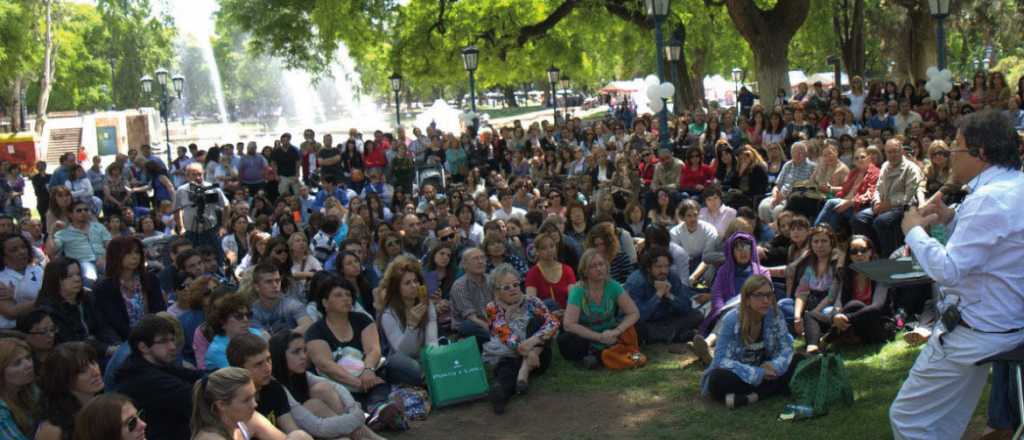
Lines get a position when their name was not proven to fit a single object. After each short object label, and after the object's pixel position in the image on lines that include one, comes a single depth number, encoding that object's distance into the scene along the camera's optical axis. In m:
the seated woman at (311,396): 5.57
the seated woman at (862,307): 7.60
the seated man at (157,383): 5.36
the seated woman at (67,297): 7.18
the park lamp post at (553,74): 27.78
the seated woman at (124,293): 7.58
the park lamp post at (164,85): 26.77
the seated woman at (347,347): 6.75
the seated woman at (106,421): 4.12
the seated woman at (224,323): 6.22
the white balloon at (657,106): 15.15
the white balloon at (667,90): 14.95
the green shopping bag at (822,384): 6.30
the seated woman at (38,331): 6.19
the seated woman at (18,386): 5.09
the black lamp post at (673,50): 22.06
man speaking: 4.16
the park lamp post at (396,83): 25.41
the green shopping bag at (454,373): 7.21
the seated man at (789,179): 11.48
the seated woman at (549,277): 8.58
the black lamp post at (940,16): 15.61
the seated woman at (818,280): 7.85
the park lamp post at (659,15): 13.63
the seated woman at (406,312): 7.55
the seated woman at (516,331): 7.55
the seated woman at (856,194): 10.25
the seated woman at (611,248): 9.27
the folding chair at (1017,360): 4.06
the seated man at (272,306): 7.57
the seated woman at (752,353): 6.65
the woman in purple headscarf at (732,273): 8.27
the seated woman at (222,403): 4.48
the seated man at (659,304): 8.40
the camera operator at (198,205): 13.22
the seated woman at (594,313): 7.84
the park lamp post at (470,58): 20.52
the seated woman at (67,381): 4.97
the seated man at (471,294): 8.26
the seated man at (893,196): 9.67
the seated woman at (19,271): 7.96
